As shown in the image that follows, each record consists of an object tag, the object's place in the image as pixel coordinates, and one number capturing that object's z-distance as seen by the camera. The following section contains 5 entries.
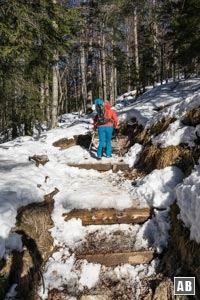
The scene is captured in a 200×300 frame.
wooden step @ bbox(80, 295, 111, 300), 3.64
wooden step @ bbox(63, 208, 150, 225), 4.89
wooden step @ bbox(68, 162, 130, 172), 7.46
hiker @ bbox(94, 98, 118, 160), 8.12
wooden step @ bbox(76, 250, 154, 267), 4.17
